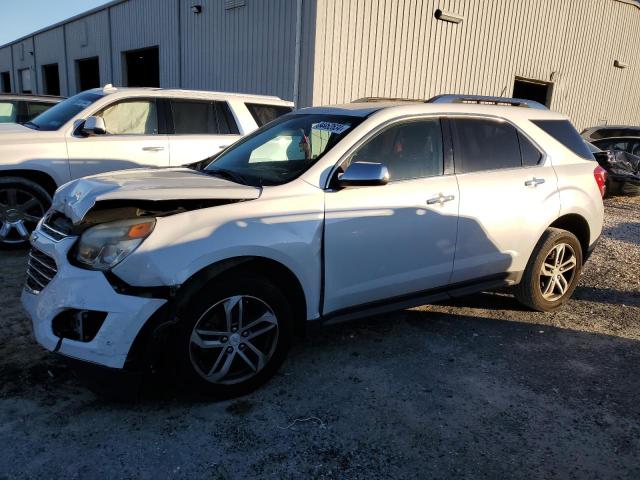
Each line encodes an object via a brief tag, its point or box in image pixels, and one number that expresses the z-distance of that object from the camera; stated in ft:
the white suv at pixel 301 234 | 8.90
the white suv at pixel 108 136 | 18.84
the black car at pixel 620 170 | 36.32
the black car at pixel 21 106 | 25.75
